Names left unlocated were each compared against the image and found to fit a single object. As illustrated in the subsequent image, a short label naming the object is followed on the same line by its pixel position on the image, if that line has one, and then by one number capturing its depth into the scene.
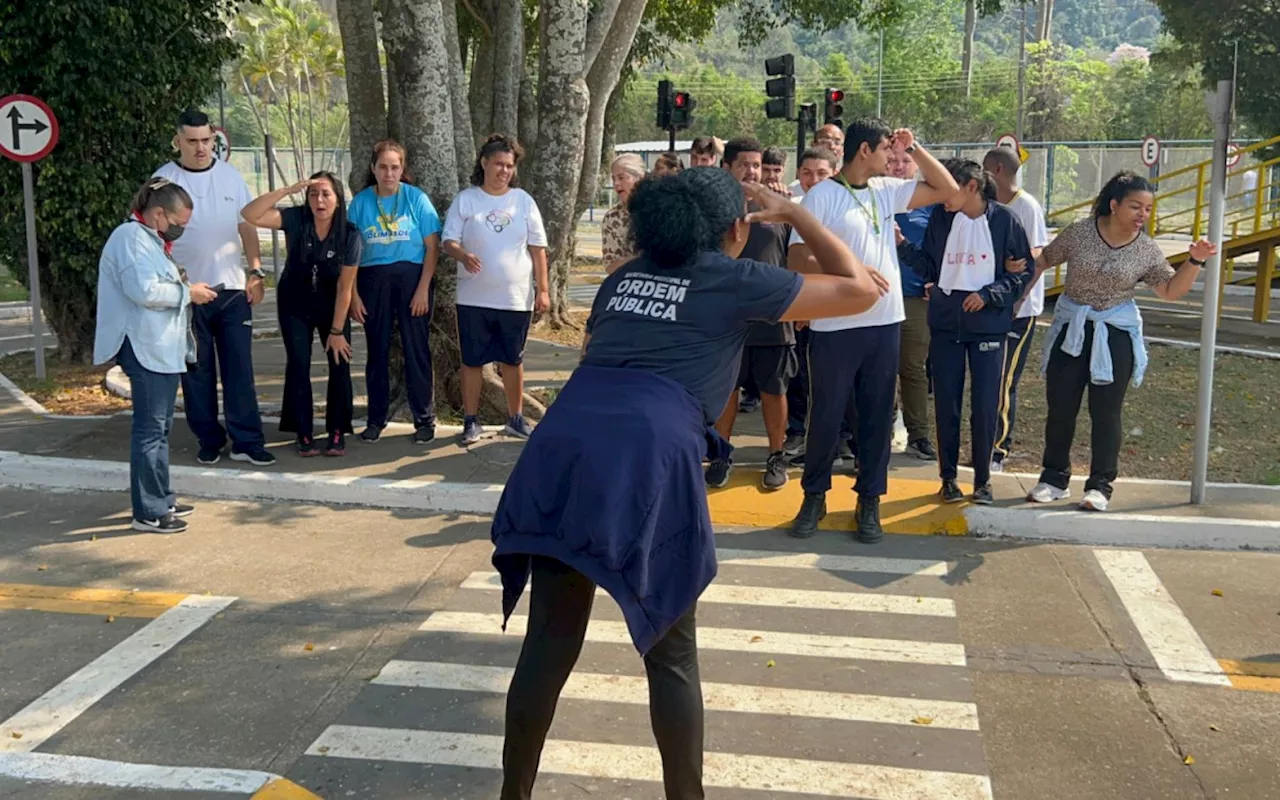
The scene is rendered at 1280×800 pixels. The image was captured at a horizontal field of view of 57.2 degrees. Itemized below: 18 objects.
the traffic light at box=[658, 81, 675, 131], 17.72
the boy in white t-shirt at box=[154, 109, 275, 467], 6.80
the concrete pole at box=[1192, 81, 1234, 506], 6.15
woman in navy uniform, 2.91
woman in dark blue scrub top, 7.07
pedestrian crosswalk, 3.73
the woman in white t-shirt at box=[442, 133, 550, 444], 7.21
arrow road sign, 9.07
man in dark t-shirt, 6.74
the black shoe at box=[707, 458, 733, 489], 6.86
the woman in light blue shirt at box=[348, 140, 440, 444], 7.29
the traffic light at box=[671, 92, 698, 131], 17.78
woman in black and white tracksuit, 6.27
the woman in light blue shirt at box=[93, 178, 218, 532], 5.89
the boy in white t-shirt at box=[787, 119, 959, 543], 5.68
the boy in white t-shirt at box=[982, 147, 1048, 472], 7.20
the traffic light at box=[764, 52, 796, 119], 16.86
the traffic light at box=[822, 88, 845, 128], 18.58
